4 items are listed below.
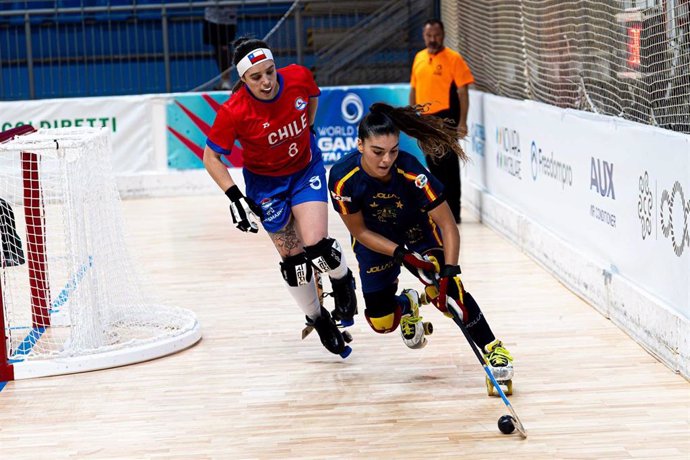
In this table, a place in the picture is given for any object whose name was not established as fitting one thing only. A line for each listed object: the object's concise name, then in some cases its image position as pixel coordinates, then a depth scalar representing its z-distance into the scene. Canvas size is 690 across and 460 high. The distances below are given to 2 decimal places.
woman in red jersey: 10.66
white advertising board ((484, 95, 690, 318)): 10.31
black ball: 8.48
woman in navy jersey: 9.41
